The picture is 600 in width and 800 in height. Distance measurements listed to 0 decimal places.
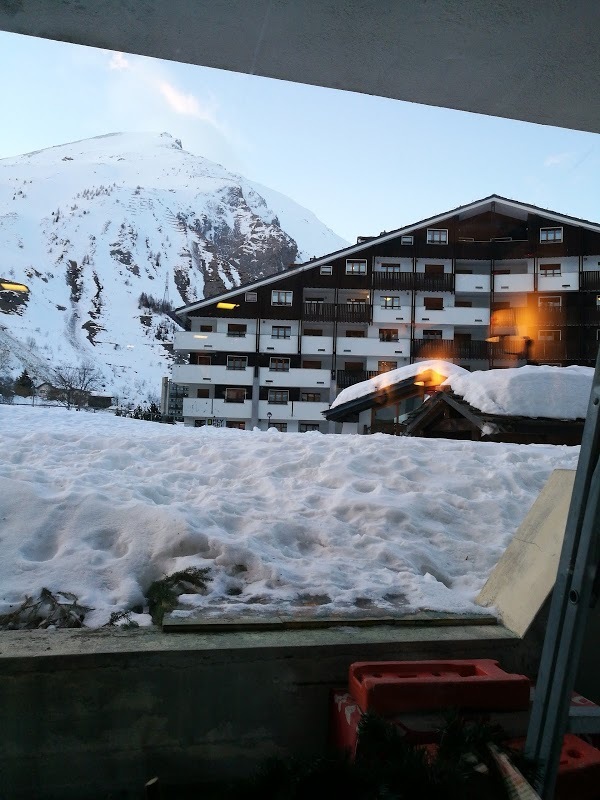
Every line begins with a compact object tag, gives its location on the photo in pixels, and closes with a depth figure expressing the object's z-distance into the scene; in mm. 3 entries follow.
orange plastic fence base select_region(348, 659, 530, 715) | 2418
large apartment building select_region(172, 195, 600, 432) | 34844
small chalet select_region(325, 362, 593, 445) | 13336
